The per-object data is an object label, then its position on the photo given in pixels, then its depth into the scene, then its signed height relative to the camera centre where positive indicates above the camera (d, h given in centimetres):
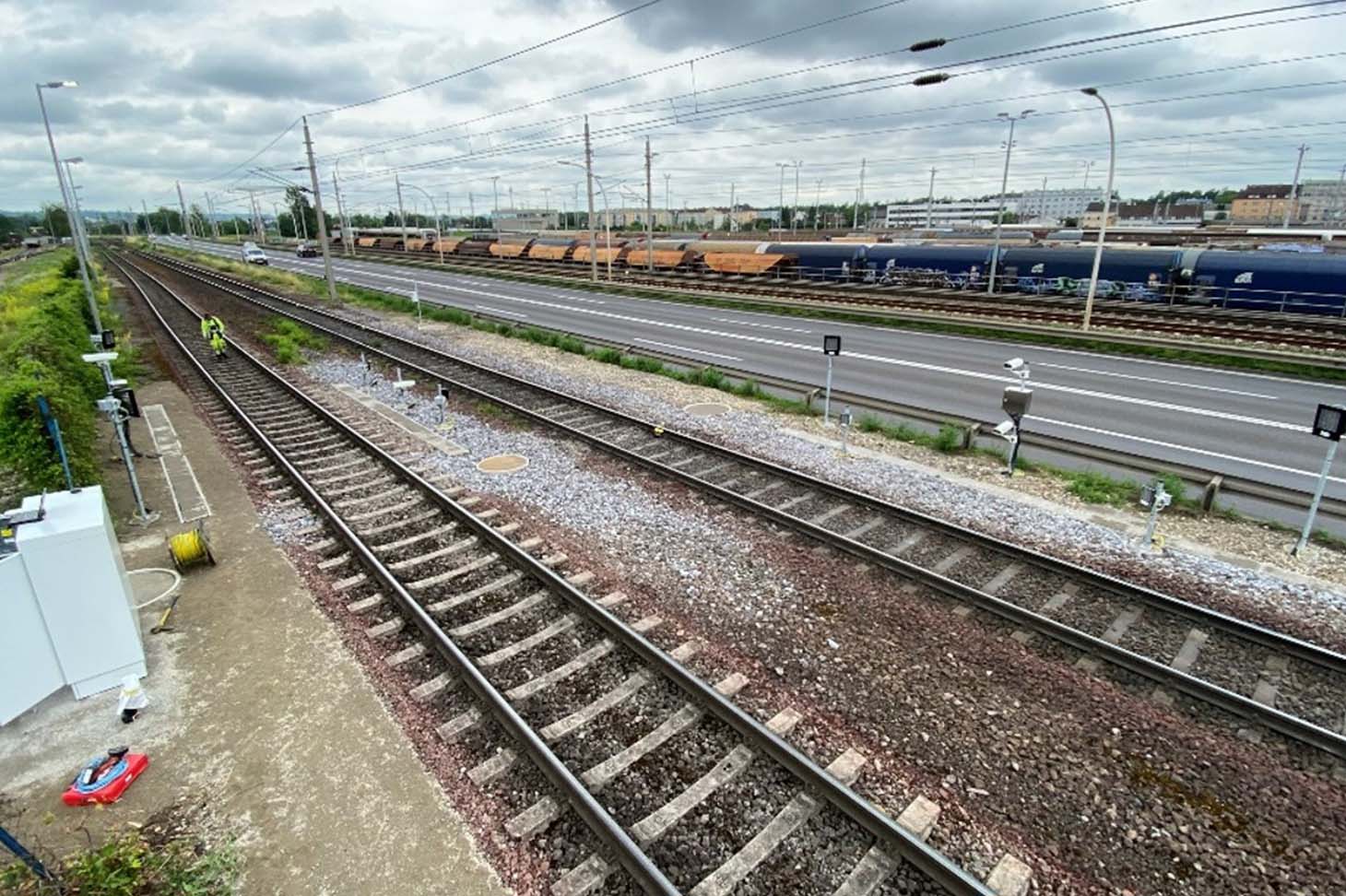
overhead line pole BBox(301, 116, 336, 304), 3184 +63
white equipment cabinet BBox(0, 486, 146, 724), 561 -306
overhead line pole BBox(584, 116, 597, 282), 4044 +404
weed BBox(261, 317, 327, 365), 2069 -333
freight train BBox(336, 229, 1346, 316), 2884 -188
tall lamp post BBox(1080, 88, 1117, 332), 2211 +140
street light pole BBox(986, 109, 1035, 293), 3119 -99
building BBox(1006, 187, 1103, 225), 17638 +745
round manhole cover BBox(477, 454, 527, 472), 1170 -381
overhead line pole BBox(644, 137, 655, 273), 4738 +85
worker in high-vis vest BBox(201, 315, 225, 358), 2105 -289
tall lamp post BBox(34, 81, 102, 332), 1841 +137
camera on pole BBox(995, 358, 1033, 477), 1084 -263
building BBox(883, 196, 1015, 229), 15525 +471
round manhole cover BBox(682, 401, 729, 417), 1539 -386
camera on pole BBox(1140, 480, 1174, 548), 862 -334
